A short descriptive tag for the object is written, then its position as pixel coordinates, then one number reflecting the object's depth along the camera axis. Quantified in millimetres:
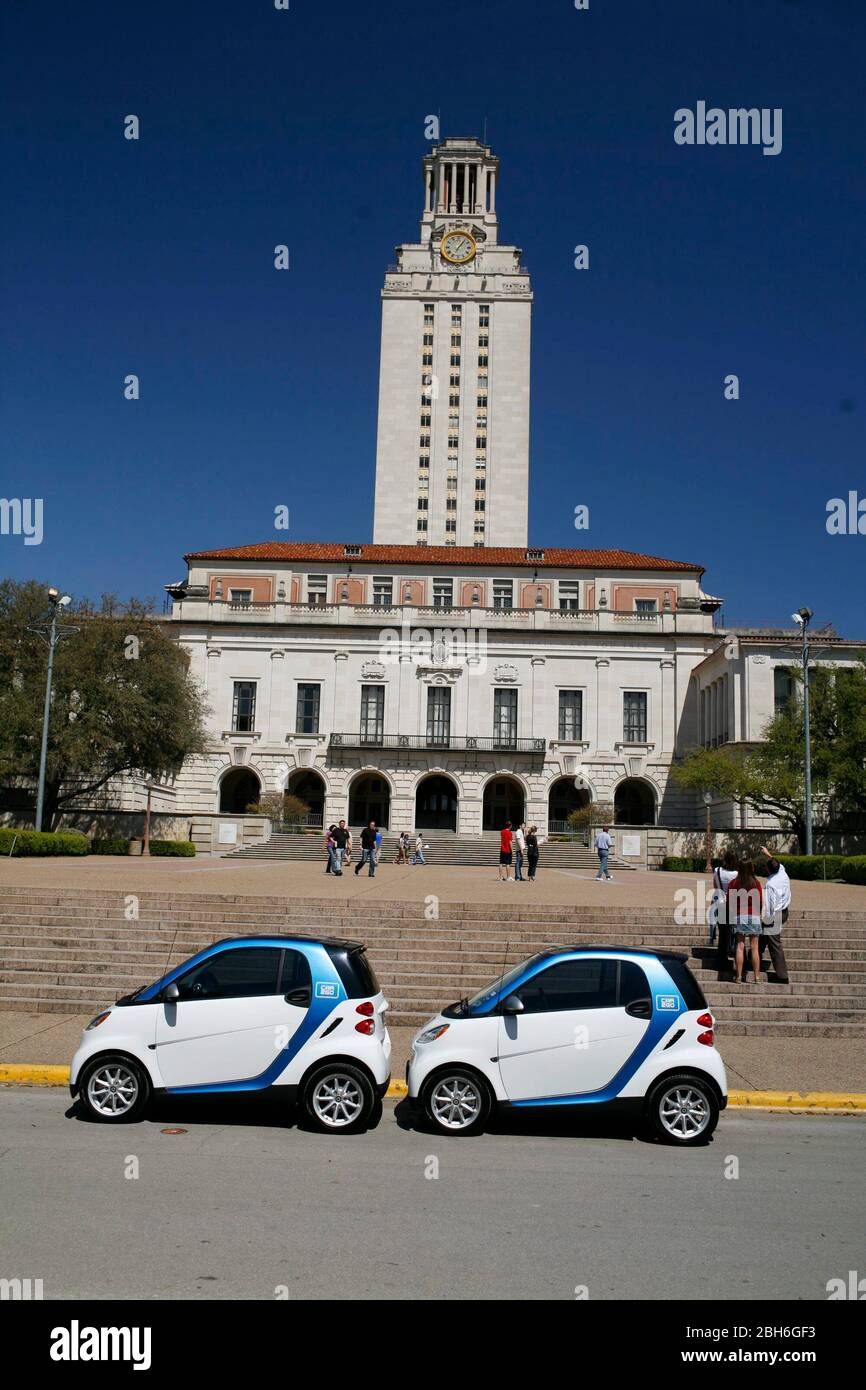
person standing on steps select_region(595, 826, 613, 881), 31719
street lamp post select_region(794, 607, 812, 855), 35500
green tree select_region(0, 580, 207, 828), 40438
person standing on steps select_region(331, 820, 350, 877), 30062
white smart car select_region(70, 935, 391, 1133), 8227
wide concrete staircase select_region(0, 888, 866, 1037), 13109
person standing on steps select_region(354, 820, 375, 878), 30906
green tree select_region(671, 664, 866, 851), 44281
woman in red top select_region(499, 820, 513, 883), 30909
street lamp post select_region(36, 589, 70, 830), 34906
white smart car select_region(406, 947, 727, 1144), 8227
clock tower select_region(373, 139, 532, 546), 91125
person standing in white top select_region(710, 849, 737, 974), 14016
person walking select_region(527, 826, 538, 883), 31641
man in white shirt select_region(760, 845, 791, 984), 13469
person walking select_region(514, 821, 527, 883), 29906
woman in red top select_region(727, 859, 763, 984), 13062
